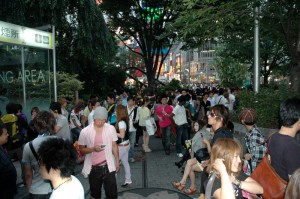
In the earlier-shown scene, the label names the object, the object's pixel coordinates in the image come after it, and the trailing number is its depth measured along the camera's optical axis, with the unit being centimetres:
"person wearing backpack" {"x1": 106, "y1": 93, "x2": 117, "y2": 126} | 775
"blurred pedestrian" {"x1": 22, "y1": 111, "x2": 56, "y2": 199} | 340
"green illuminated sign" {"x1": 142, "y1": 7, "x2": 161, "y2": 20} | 2161
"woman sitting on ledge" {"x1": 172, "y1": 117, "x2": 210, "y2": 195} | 597
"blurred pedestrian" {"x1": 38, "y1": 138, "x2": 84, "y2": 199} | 234
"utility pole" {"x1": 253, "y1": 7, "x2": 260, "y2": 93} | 1013
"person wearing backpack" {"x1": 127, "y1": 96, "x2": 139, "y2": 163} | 824
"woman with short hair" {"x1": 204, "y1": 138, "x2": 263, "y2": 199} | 255
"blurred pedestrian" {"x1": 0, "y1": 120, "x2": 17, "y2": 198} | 351
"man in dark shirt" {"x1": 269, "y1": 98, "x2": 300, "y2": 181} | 278
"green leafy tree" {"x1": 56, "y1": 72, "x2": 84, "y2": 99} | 1627
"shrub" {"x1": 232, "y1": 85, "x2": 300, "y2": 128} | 855
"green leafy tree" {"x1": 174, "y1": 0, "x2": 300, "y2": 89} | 824
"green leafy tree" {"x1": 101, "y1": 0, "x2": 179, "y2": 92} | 2088
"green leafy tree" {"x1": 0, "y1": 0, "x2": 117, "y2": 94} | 1449
